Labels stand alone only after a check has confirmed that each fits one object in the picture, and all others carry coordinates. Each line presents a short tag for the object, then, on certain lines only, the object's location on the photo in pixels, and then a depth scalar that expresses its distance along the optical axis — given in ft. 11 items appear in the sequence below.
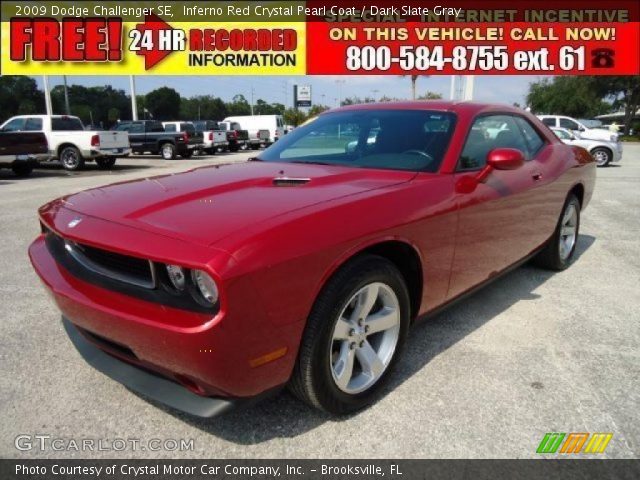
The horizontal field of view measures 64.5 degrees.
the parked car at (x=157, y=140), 70.13
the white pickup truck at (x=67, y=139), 51.26
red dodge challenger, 6.03
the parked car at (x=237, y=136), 89.02
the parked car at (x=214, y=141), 78.48
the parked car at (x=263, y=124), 102.17
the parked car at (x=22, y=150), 42.73
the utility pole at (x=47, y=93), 77.20
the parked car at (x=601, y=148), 54.65
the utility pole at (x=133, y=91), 101.73
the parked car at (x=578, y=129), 57.93
